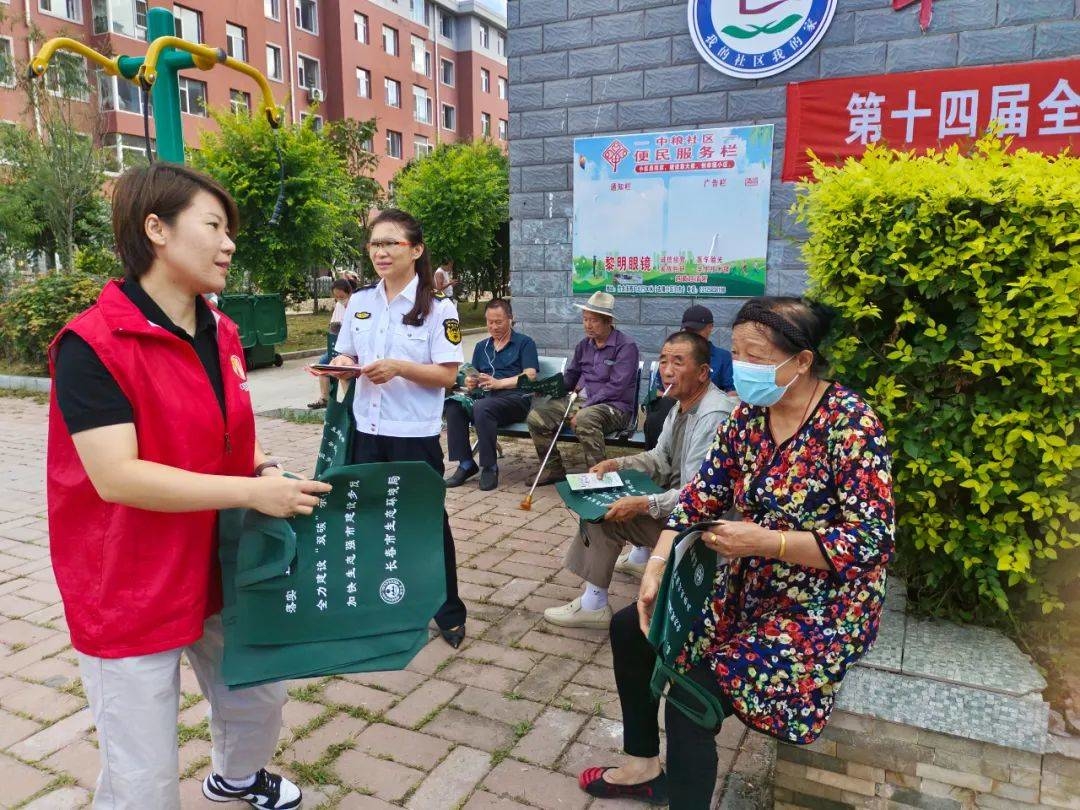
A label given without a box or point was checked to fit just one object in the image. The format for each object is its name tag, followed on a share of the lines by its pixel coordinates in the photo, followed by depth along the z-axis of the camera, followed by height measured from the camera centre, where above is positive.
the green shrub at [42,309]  10.57 -0.57
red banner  5.25 +1.13
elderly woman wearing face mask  1.96 -0.68
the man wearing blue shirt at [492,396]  6.03 -0.99
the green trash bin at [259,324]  11.77 -0.86
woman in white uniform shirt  3.22 -0.32
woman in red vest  1.66 -0.45
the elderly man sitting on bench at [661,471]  3.18 -0.89
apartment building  25.98 +8.63
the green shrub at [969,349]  2.22 -0.23
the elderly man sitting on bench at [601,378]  5.80 -0.81
